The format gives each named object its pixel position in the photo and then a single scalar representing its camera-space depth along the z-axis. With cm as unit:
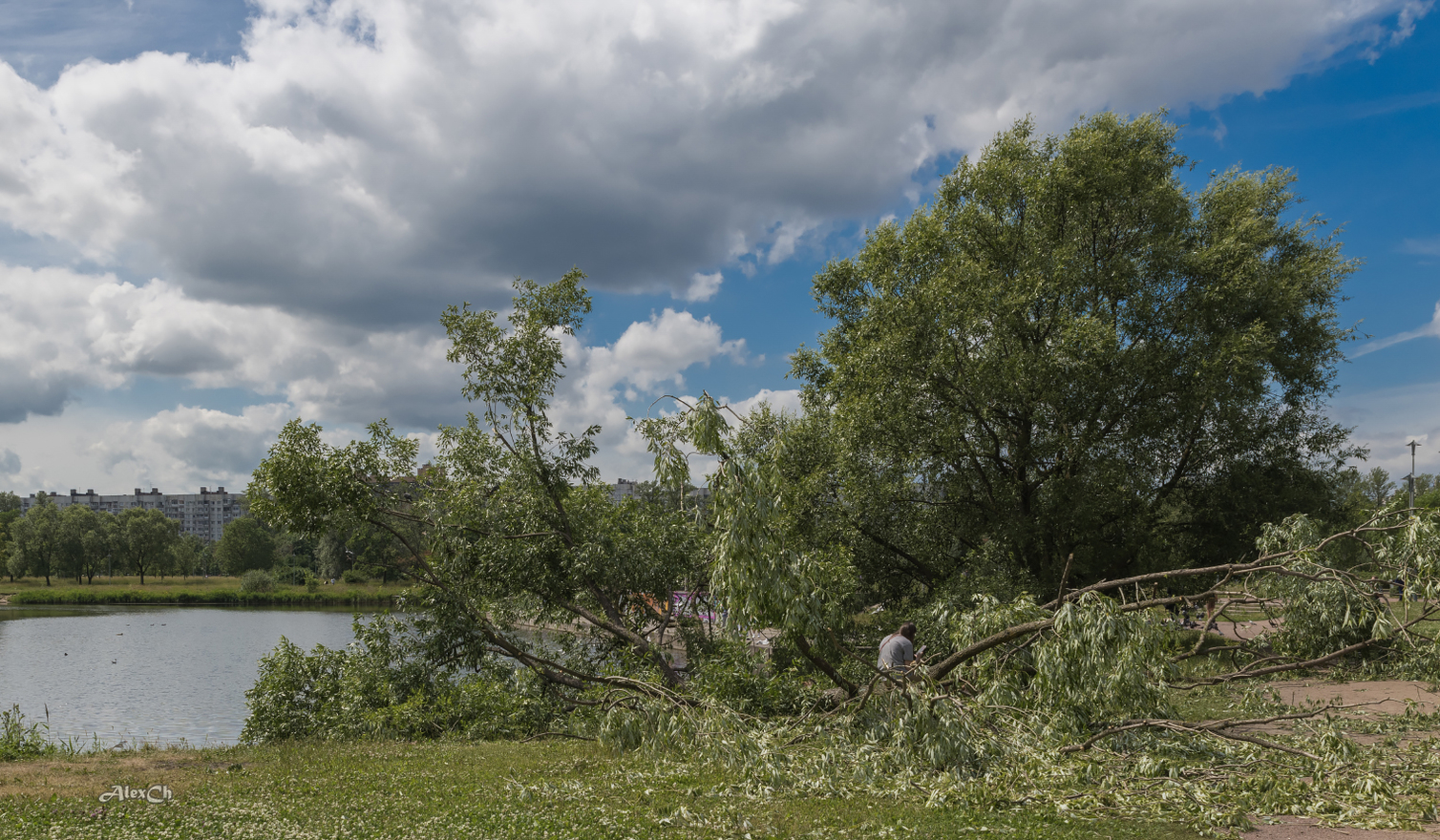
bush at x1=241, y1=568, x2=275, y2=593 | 7181
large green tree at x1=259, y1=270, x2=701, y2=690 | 1517
